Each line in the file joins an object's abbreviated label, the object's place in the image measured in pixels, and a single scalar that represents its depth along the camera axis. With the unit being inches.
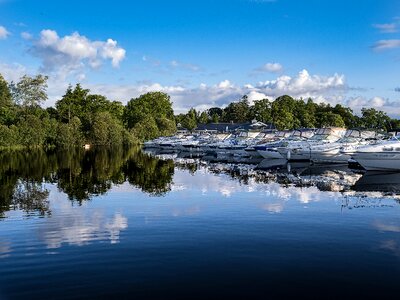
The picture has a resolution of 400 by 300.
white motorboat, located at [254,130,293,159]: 1695.7
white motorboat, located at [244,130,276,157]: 1863.8
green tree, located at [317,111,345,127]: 4660.4
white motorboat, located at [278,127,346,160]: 1517.0
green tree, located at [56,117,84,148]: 3277.6
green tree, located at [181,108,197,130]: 5950.8
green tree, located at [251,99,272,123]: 5529.0
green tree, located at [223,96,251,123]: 6407.5
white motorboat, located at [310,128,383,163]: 1444.4
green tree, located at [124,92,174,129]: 4842.5
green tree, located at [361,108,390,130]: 4781.0
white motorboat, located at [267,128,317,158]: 1654.8
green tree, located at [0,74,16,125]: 2965.1
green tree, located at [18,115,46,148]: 2937.7
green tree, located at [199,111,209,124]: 6740.7
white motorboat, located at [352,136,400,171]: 1135.0
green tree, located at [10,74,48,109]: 3410.4
